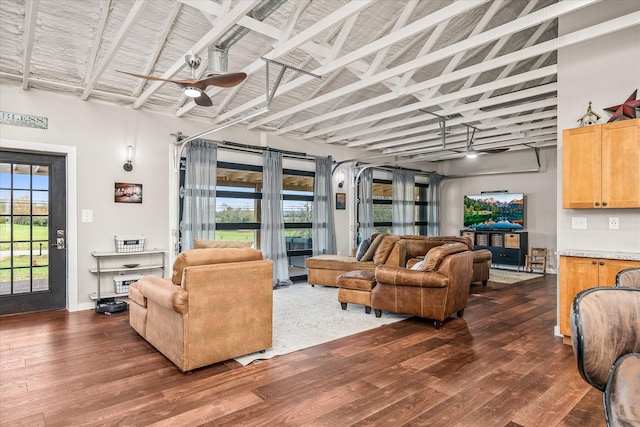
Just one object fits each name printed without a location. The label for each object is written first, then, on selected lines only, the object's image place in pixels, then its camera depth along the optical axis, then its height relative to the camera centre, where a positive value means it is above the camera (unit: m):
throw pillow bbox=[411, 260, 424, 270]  4.45 -0.63
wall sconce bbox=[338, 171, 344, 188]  8.49 +0.76
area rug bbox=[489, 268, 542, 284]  7.47 -1.32
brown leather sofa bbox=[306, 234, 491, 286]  6.07 -0.80
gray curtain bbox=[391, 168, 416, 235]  9.75 +0.33
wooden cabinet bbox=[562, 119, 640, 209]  3.37 +0.47
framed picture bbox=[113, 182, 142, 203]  5.39 +0.31
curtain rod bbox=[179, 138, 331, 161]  6.44 +1.21
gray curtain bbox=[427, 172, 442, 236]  10.72 +0.24
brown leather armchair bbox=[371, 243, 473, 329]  4.17 -0.84
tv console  8.74 -0.73
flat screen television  9.16 +0.09
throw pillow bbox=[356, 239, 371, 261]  6.39 -0.60
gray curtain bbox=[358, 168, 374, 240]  8.78 +0.22
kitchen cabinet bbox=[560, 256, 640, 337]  3.41 -0.58
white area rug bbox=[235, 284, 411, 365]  3.69 -1.29
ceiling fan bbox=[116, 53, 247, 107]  3.23 +1.18
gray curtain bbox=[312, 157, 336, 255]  7.73 +0.07
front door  4.76 -0.25
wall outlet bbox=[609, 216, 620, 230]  3.63 -0.08
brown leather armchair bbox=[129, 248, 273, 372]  2.96 -0.79
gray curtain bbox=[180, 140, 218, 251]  5.93 +0.33
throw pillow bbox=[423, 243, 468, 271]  4.25 -0.48
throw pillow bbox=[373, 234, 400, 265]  5.71 -0.54
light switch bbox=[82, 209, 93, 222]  5.13 -0.01
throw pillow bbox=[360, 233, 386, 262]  6.17 -0.58
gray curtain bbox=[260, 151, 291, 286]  6.85 -0.13
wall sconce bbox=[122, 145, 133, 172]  5.45 +0.78
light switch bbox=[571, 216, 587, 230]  3.83 -0.09
